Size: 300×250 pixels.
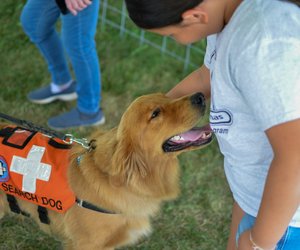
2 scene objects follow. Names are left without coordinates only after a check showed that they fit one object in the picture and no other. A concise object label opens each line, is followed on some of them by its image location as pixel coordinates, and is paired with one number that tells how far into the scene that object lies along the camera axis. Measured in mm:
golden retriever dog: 1836
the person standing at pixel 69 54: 2721
